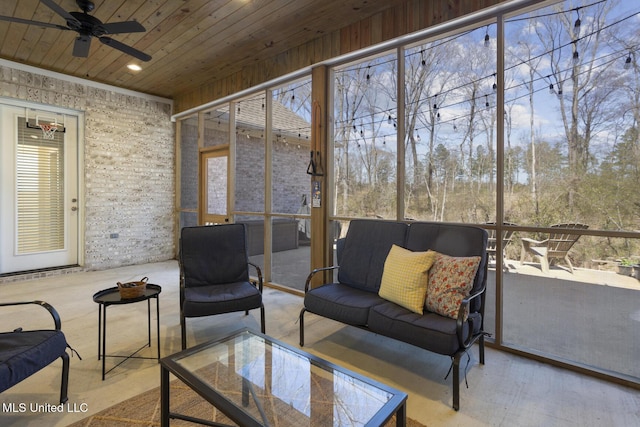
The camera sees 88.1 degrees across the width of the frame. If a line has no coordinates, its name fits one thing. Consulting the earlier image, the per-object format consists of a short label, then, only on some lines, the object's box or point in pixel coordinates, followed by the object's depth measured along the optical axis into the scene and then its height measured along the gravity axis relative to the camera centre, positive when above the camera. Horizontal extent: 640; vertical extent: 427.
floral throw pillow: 2.22 -0.51
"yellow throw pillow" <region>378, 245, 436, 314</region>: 2.33 -0.50
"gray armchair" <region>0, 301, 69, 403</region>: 1.61 -0.75
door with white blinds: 4.64 +0.31
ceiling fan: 2.80 +1.60
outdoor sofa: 2.10 -0.59
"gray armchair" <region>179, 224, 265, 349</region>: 2.64 -0.61
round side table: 2.28 -0.63
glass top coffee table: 1.37 -0.83
